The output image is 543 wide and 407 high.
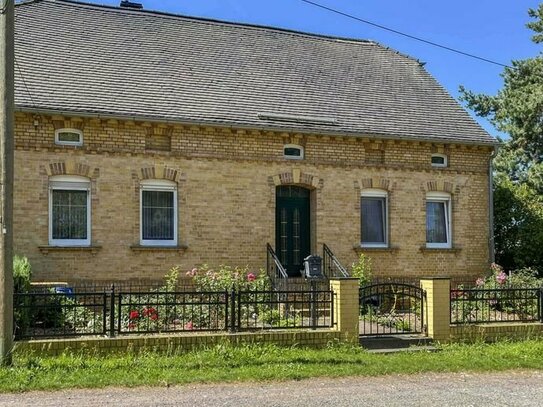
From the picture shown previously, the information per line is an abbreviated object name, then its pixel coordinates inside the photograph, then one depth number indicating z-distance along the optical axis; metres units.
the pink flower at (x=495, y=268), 17.98
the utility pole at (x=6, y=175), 9.02
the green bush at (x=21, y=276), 11.47
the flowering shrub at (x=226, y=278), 14.45
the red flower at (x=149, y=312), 10.63
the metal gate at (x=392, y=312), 11.79
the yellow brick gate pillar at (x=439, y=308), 11.58
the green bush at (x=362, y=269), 16.65
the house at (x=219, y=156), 15.02
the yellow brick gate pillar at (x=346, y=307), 11.05
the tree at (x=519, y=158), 19.53
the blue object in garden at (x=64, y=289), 13.03
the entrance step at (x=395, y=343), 11.21
